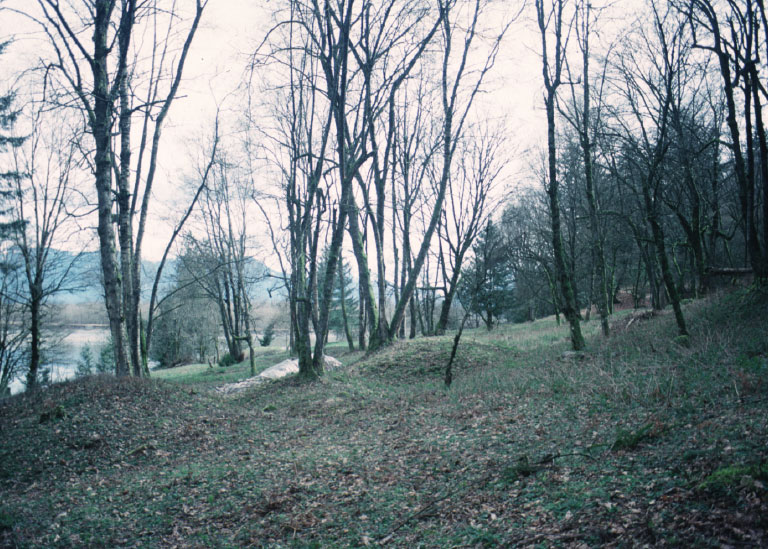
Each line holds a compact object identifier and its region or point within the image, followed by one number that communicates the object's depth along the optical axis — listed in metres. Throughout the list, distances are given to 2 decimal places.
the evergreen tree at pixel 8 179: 17.91
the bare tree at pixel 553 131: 10.91
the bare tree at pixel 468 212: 24.25
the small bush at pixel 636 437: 4.12
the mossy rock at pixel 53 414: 7.12
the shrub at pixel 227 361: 29.16
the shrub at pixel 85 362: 32.34
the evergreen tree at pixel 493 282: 30.95
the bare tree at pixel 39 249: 18.33
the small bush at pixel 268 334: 42.91
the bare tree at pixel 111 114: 9.75
